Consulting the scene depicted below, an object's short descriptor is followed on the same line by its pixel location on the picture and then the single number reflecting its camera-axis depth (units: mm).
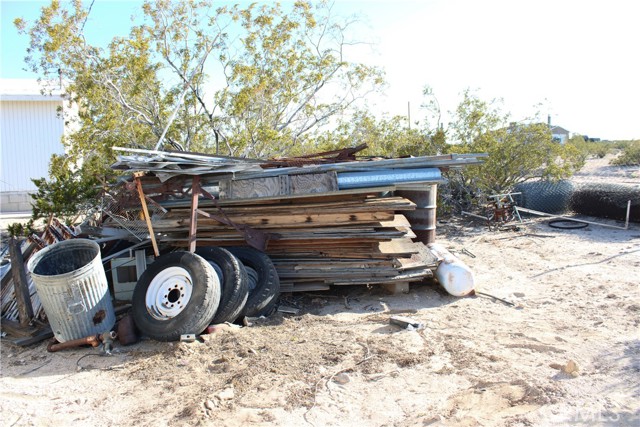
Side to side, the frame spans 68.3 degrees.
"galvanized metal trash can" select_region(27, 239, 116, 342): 4887
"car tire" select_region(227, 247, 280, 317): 5680
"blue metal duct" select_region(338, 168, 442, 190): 6168
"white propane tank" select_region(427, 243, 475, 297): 6340
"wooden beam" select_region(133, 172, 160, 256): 5539
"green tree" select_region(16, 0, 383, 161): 9430
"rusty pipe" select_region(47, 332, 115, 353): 4992
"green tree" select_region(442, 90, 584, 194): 12188
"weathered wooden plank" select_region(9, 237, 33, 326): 5574
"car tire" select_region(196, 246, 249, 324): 5298
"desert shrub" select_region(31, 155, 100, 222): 7781
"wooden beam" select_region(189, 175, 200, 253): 5633
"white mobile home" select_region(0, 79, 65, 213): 17219
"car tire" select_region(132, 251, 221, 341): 4938
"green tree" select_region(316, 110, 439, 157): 13320
